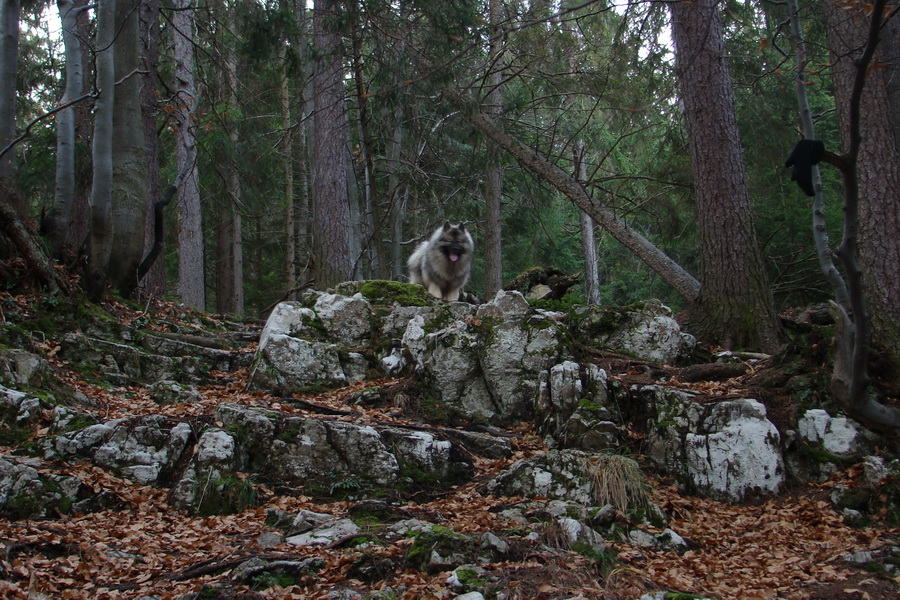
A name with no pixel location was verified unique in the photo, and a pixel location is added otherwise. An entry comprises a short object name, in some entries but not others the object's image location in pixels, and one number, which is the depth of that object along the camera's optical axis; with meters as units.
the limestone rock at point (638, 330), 7.95
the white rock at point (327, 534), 4.48
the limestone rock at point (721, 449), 5.55
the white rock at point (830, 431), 5.57
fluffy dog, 10.72
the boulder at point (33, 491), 4.59
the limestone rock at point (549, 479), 5.41
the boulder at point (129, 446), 5.33
